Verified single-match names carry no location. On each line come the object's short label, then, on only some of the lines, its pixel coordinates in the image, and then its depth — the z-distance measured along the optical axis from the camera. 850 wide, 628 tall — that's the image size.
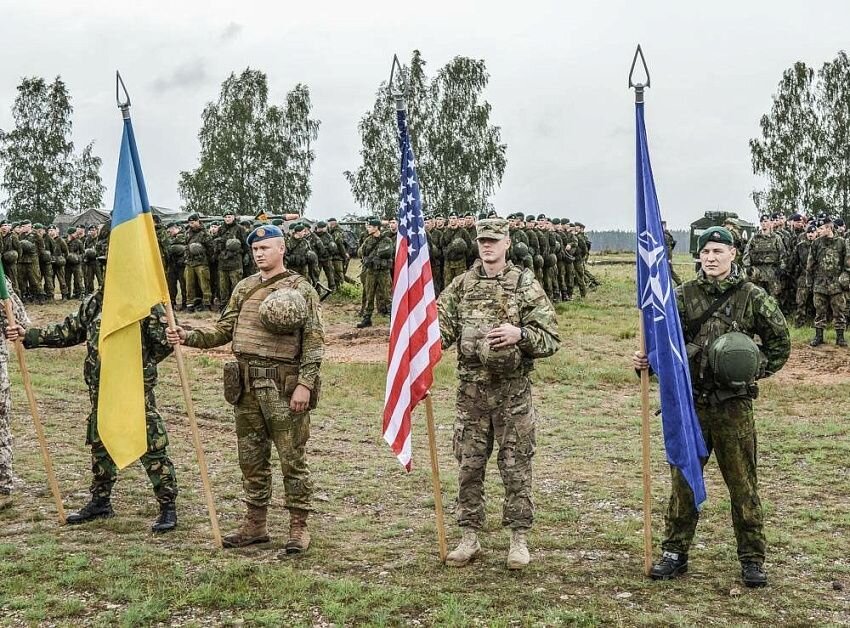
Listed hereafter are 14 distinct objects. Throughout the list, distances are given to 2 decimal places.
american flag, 5.75
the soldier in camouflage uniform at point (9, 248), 20.77
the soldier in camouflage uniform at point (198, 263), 19.88
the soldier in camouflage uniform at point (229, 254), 19.42
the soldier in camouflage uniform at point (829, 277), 15.37
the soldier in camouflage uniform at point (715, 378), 5.24
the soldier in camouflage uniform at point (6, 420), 7.18
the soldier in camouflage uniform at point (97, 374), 6.47
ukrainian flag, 6.13
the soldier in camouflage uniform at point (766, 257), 17.53
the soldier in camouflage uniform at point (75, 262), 23.09
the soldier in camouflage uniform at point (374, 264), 18.06
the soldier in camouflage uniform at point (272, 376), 5.93
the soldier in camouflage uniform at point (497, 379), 5.57
